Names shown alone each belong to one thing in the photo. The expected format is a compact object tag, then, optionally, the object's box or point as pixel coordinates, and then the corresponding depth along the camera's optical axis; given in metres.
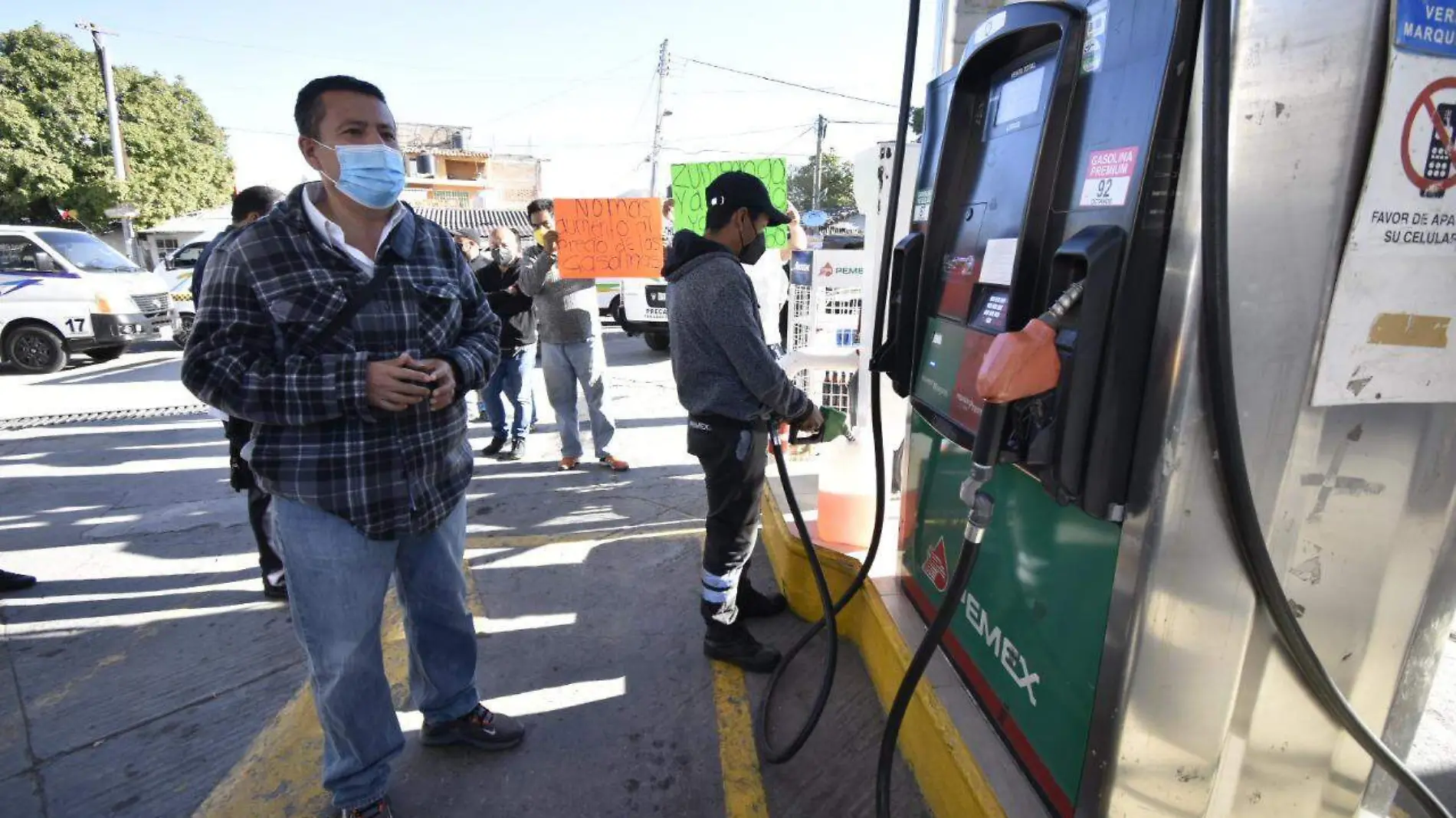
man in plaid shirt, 1.71
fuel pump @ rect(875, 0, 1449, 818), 1.21
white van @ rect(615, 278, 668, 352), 9.71
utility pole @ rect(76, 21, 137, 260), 18.97
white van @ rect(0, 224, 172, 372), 9.35
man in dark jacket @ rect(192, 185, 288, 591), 3.06
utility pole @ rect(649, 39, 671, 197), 28.77
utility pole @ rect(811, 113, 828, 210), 35.50
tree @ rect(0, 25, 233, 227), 22.94
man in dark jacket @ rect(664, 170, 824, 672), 2.38
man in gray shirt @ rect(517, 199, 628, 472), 4.95
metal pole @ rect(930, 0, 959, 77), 2.75
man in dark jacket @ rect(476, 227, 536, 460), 5.18
